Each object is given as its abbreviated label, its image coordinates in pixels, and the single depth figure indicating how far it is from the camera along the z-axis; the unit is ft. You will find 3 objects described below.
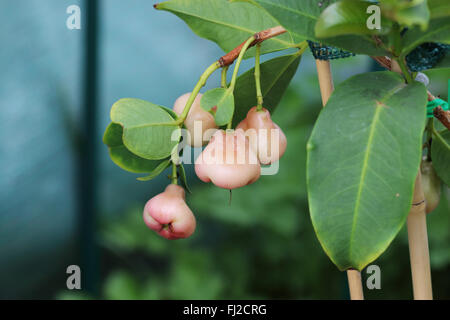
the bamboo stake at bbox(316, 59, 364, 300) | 2.26
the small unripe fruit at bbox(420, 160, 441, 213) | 2.36
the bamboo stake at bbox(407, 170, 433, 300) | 2.19
